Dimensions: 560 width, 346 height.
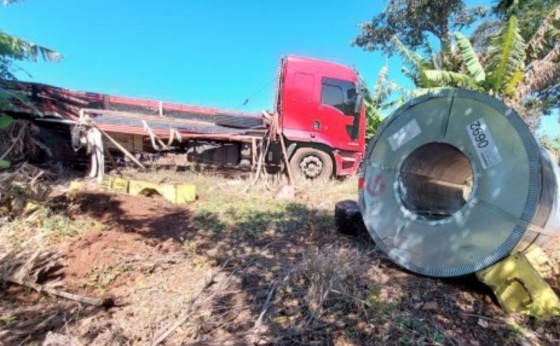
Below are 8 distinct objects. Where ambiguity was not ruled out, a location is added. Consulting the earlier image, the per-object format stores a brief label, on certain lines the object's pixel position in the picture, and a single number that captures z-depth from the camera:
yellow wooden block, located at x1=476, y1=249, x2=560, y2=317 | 2.32
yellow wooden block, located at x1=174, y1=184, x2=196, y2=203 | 6.11
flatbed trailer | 8.05
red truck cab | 8.24
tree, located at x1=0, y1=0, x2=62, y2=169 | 6.99
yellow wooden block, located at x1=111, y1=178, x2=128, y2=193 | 6.36
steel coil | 2.58
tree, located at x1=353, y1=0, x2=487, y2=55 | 14.39
